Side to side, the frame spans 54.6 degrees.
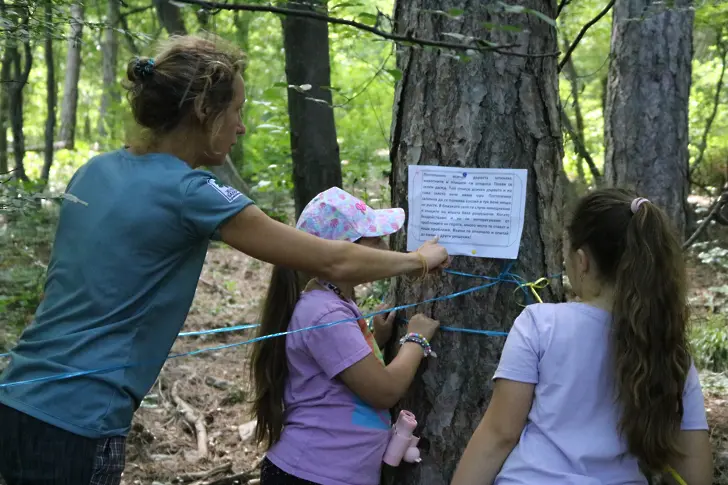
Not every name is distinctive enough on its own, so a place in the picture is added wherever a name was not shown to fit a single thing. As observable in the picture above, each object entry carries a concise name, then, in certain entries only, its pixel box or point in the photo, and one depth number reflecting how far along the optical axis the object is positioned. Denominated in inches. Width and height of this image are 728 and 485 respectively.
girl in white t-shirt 72.7
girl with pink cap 87.5
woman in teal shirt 71.8
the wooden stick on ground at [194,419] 183.3
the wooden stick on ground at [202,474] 163.8
